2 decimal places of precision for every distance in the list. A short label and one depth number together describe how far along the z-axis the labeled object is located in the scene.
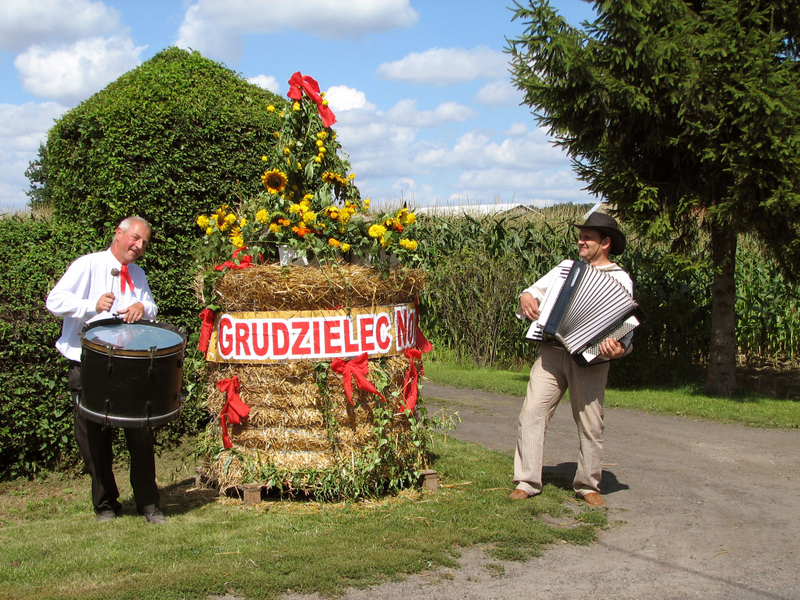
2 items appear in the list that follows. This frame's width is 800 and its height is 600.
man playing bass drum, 4.88
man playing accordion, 5.43
